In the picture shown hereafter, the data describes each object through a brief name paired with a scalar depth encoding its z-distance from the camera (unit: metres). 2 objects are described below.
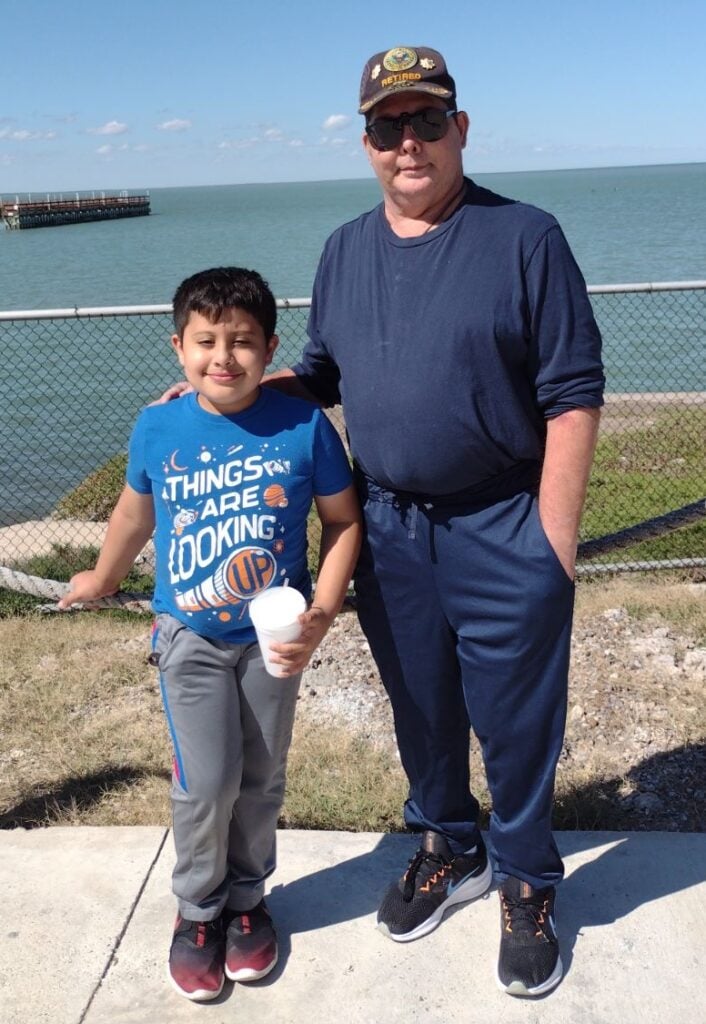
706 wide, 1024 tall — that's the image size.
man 2.19
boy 2.30
